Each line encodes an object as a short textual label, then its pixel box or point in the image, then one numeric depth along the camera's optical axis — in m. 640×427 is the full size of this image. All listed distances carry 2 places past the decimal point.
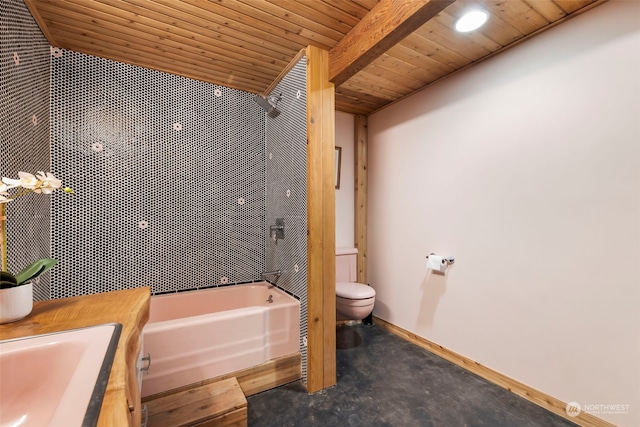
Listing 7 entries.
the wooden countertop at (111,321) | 0.52
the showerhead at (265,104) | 2.27
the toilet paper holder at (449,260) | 2.19
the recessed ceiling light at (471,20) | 1.58
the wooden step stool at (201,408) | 1.33
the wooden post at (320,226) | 1.80
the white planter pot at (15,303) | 0.93
